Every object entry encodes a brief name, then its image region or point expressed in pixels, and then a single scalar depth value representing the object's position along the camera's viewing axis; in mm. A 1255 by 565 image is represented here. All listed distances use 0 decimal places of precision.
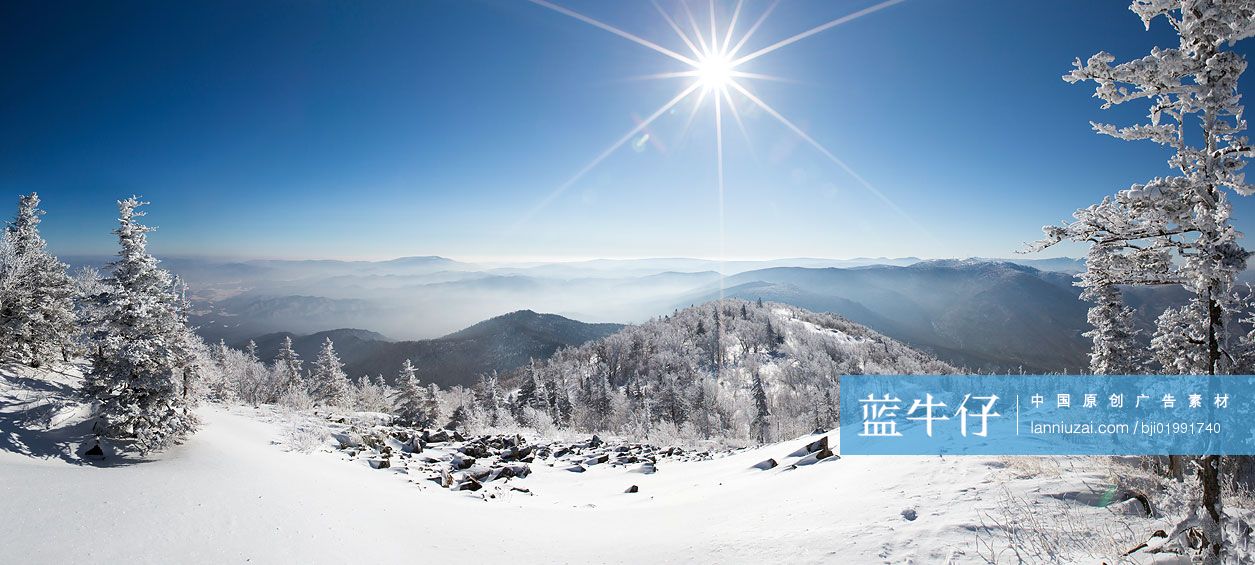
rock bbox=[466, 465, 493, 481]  15617
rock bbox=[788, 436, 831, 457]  15711
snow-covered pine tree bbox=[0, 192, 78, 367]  15673
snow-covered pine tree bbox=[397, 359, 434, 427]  44219
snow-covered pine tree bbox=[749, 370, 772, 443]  74238
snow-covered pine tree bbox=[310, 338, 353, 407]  53188
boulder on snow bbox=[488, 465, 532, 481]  16544
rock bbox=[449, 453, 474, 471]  17281
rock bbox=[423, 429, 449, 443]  23875
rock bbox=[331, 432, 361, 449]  19344
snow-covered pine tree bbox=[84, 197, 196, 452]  12578
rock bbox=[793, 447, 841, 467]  14258
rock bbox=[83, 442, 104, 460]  11562
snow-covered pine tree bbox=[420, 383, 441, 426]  44656
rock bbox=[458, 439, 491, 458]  20250
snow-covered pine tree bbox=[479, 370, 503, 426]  63769
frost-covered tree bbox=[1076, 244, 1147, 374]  22109
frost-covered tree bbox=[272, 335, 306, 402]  58625
